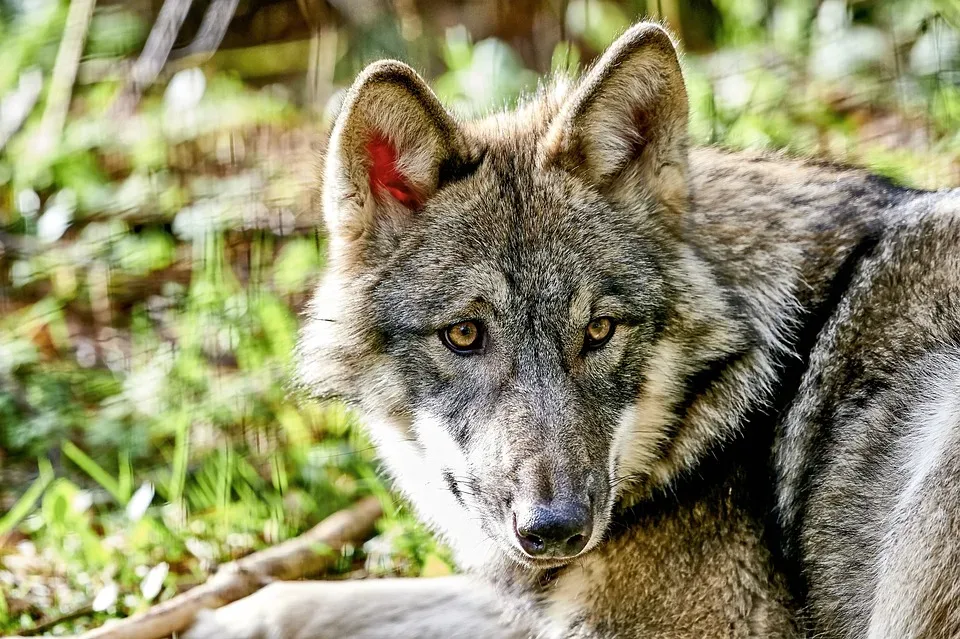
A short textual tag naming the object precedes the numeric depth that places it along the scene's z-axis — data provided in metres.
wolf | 6.16
